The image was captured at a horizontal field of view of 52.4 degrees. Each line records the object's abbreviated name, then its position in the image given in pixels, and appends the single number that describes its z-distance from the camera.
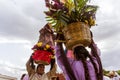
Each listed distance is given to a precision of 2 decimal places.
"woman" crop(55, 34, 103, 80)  1.45
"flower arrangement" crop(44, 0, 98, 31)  1.49
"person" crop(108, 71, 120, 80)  3.52
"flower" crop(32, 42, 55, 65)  2.21
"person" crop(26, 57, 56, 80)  2.23
